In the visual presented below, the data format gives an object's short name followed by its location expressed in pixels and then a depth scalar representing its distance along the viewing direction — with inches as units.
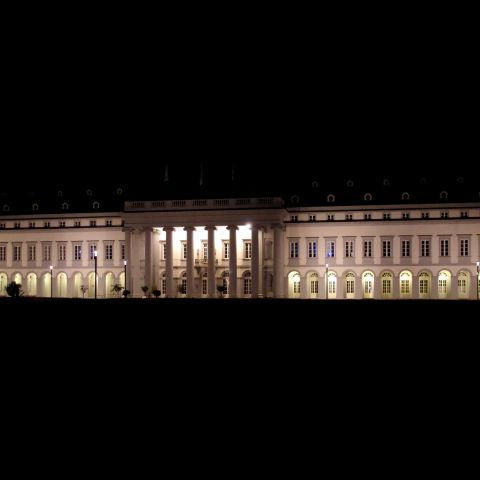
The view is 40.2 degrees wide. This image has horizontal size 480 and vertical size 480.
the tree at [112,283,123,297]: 2600.9
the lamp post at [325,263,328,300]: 2466.8
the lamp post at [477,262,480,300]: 2380.5
